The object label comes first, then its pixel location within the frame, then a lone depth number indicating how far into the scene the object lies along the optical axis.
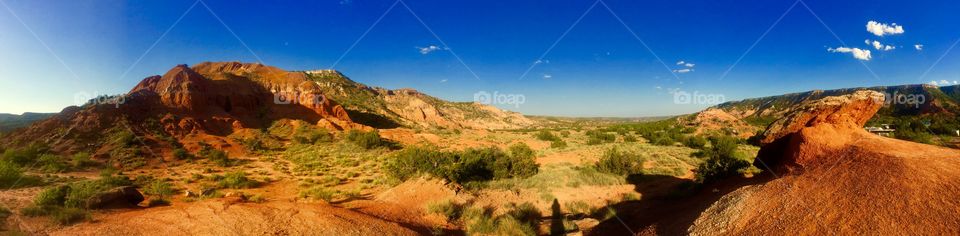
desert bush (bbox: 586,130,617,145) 33.88
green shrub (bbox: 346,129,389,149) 31.17
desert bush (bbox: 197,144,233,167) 22.83
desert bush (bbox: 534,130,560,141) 38.29
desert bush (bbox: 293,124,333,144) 34.91
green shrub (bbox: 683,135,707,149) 27.75
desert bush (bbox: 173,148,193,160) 24.39
